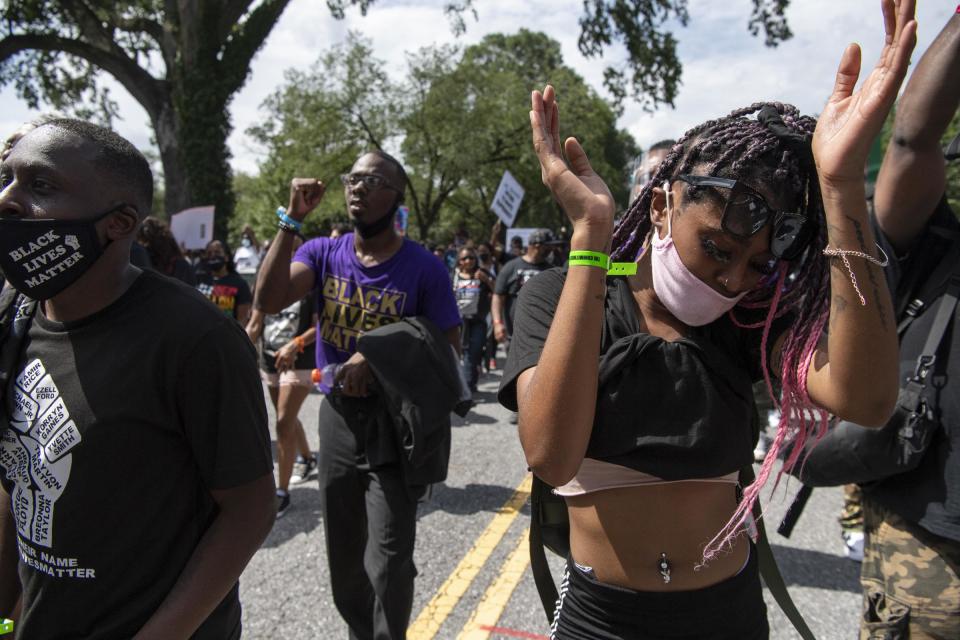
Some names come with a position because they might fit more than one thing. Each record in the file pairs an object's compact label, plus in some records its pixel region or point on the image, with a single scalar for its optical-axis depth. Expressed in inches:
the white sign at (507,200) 410.3
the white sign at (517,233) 536.5
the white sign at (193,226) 373.1
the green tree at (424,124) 949.8
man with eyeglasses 111.3
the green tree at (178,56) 624.7
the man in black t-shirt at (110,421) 57.7
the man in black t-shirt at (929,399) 74.4
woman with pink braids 56.0
